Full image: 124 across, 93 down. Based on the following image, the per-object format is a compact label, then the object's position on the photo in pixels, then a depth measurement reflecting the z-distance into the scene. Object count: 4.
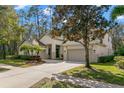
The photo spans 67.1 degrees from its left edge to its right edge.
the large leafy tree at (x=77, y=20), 5.19
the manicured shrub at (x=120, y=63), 5.60
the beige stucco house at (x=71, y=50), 7.89
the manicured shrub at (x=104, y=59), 7.80
